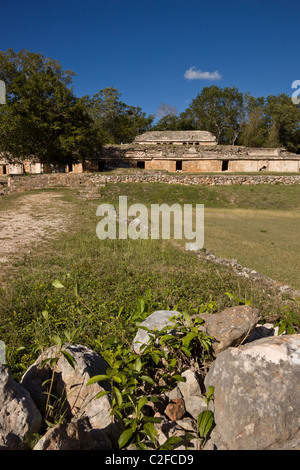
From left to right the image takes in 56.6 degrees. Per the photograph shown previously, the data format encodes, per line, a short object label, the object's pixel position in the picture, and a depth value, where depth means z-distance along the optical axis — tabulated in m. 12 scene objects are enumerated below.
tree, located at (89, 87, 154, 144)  43.47
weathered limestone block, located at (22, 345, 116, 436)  1.91
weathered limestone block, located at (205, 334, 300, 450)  1.68
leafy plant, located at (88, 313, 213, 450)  1.77
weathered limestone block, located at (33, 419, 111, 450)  1.46
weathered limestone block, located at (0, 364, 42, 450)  1.59
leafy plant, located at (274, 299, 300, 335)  2.71
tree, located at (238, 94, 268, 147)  46.56
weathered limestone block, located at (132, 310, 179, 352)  2.76
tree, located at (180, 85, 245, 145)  49.94
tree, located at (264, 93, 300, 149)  42.12
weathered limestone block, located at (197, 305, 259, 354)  2.49
